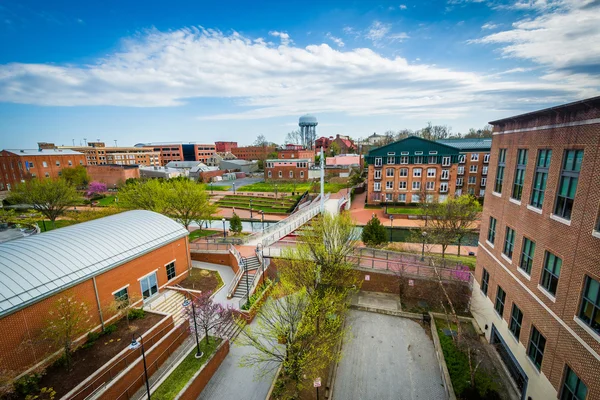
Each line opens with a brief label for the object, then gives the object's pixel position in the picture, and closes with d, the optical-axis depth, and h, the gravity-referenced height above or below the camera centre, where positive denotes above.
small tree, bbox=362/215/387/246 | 26.19 -8.17
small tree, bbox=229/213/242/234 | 31.97 -8.49
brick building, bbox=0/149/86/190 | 64.54 -2.82
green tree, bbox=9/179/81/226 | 34.66 -5.34
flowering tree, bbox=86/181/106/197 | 61.08 -7.86
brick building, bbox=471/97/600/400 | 8.74 -4.22
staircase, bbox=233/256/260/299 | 20.07 -9.66
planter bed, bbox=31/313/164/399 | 11.74 -9.56
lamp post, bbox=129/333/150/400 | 10.30 -7.07
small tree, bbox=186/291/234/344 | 14.48 -8.77
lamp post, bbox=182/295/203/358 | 13.93 -9.99
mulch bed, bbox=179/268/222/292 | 21.10 -10.16
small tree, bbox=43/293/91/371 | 12.22 -7.53
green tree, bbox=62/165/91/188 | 62.47 -4.95
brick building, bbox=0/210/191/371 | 12.05 -6.21
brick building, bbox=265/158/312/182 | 65.75 -4.79
